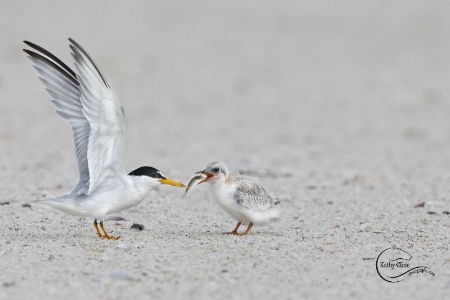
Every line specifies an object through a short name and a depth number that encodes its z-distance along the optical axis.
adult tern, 12.62
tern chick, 13.30
